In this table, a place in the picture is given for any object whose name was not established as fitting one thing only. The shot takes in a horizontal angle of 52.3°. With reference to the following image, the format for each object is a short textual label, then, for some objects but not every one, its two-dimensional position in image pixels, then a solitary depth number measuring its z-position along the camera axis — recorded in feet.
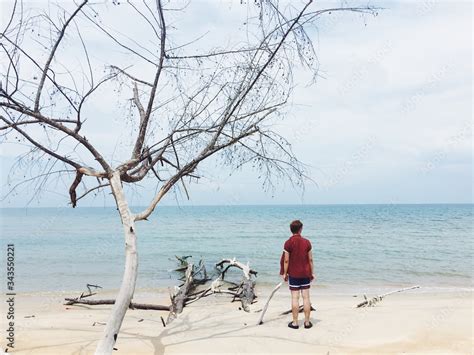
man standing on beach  24.44
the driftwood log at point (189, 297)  29.66
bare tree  17.11
